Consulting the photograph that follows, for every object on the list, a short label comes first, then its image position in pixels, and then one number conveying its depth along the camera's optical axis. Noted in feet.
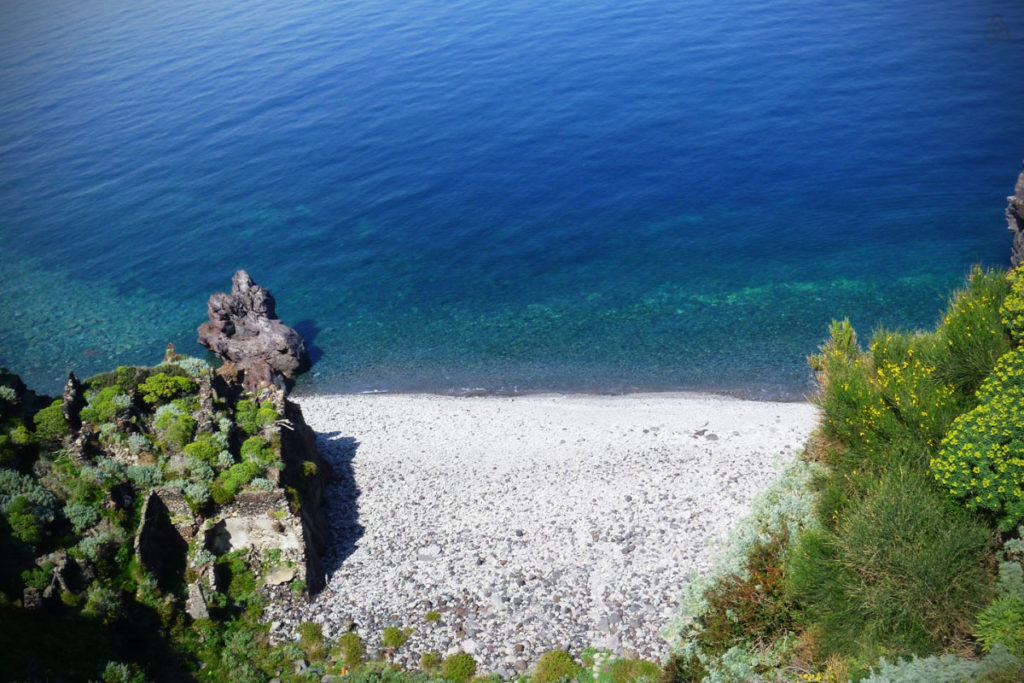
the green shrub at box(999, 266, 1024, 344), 71.15
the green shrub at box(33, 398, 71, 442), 97.55
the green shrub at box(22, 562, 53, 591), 78.02
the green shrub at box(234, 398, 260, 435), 107.34
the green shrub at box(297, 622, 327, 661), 86.79
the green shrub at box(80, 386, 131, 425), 100.73
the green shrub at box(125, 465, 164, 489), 95.38
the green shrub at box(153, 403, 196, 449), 101.24
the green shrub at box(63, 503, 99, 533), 87.40
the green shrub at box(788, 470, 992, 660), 58.13
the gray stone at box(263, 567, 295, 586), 94.27
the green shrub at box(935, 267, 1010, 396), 72.74
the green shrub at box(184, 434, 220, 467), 98.17
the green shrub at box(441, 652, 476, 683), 83.25
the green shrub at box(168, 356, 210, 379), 114.62
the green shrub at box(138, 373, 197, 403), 107.96
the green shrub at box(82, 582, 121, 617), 80.23
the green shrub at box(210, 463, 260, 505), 94.63
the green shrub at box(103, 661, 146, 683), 73.72
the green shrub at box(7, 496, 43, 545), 83.05
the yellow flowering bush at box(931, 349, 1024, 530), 58.59
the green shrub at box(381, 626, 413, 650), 88.07
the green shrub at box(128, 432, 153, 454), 99.14
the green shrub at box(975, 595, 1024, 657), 52.03
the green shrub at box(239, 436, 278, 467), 99.66
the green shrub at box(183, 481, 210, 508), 93.81
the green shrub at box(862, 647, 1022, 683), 49.52
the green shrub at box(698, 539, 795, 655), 69.56
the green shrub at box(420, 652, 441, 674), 84.74
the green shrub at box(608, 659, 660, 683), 78.95
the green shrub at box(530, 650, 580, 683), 81.61
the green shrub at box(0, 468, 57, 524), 86.12
